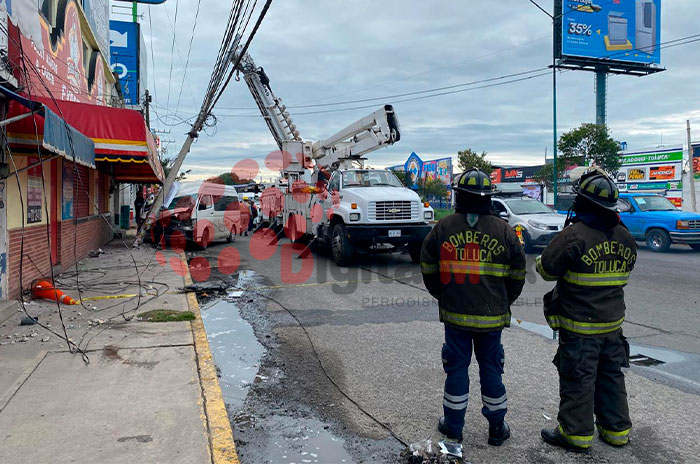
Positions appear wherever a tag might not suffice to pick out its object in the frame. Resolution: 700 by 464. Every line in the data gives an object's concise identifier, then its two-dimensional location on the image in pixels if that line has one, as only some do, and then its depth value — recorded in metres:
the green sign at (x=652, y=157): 38.30
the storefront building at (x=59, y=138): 6.35
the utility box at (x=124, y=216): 27.04
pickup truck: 15.02
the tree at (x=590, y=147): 29.78
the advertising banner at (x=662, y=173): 38.50
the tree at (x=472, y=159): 40.44
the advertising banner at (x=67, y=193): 11.05
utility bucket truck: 11.20
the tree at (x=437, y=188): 40.38
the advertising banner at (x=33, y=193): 8.24
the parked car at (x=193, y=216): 16.02
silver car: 14.23
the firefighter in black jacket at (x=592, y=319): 3.42
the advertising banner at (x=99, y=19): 13.91
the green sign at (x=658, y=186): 38.03
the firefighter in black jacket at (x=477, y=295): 3.50
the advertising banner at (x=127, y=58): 23.72
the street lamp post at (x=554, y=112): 24.67
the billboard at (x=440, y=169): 42.97
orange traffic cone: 7.87
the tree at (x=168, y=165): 44.16
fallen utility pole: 14.99
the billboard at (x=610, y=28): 43.75
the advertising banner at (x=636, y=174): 40.78
